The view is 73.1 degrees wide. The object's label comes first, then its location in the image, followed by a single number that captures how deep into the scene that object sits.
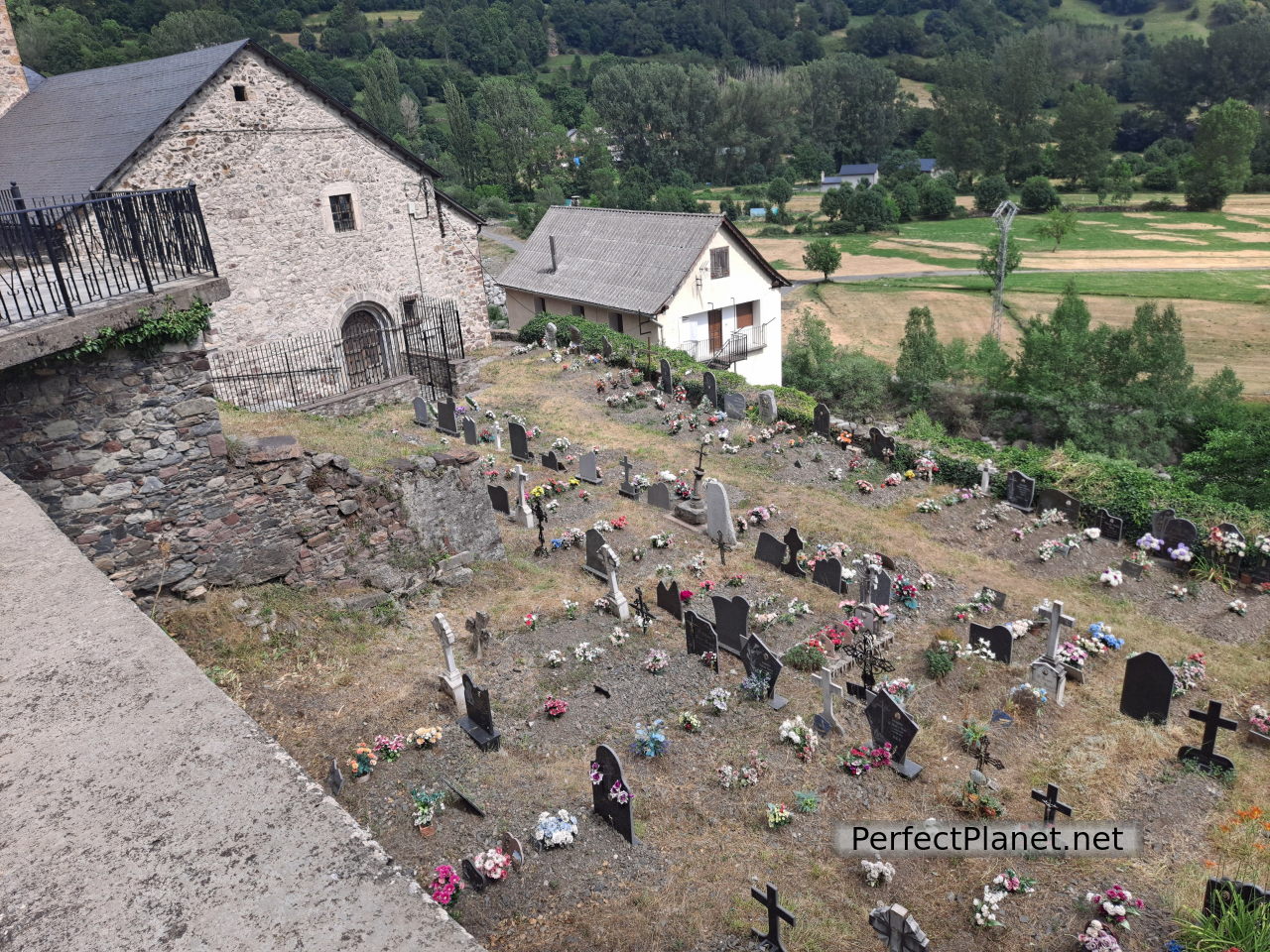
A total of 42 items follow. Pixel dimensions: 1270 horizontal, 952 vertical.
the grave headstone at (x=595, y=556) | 12.94
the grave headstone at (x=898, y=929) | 6.05
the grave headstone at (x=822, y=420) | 20.16
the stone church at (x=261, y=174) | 20.11
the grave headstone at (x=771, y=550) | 13.91
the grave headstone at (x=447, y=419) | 19.81
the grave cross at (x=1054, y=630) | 11.03
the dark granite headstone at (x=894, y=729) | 8.48
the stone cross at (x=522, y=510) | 14.76
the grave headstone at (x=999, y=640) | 11.08
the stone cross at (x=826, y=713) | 9.19
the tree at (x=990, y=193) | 84.44
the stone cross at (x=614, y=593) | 11.48
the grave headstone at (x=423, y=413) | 20.27
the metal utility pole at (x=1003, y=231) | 32.06
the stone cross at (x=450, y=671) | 8.67
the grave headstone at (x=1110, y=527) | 15.47
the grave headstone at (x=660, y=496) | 16.16
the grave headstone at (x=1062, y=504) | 15.98
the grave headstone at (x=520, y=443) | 18.50
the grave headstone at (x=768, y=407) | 21.17
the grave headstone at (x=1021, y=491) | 16.66
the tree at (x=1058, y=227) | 66.44
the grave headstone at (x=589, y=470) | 17.27
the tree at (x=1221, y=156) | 79.50
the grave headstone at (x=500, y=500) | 15.14
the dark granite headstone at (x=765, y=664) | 9.61
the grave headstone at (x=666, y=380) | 23.80
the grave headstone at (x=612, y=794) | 7.16
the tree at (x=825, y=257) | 56.03
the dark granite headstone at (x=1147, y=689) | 9.73
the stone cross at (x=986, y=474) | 17.31
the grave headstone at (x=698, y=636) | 10.58
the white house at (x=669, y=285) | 27.94
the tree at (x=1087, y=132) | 91.12
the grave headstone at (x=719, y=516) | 14.45
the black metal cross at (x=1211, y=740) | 8.88
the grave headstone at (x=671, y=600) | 11.82
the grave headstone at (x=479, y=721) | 8.15
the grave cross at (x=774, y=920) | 6.16
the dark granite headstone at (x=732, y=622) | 10.73
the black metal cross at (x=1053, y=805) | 7.89
